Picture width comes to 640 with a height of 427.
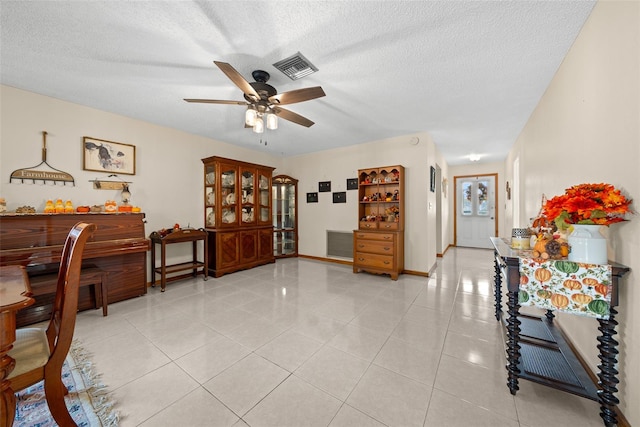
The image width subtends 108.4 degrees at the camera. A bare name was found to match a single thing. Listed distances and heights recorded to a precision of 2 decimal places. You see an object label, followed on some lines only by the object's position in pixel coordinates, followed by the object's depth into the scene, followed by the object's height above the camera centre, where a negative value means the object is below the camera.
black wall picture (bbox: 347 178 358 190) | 5.04 +0.64
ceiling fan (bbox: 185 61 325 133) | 2.07 +1.09
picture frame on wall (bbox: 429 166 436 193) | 4.46 +0.62
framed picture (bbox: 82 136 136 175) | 3.14 +0.82
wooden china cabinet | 4.25 -0.06
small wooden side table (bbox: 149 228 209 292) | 3.51 -0.66
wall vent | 5.16 -0.72
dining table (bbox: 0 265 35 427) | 1.00 -0.57
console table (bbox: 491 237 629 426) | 1.27 -1.07
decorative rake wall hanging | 2.68 +0.47
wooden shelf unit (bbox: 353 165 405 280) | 4.06 -0.19
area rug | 1.34 -1.20
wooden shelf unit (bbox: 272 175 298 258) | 5.80 -0.09
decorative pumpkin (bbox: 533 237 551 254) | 1.52 -0.22
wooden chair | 1.17 -0.74
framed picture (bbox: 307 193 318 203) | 5.67 +0.37
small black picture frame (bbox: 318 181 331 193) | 5.45 +0.62
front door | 6.69 +0.03
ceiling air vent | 2.05 +1.37
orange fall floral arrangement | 1.21 +0.03
